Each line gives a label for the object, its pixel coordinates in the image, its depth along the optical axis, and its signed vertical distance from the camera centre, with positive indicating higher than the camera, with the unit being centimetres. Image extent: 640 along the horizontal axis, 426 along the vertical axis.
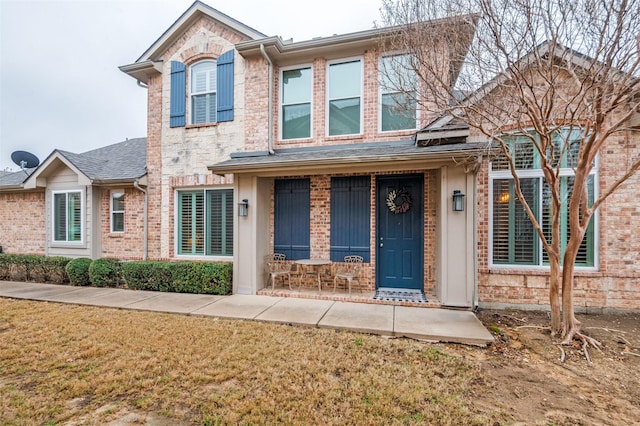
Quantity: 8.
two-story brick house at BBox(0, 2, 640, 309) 551 +78
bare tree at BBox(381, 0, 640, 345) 364 +229
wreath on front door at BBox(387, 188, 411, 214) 662 +26
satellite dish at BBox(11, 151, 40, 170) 1113 +208
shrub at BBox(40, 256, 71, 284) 811 -171
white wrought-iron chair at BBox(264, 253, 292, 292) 695 -138
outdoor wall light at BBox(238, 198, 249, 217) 657 +8
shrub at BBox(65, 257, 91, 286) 766 -169
